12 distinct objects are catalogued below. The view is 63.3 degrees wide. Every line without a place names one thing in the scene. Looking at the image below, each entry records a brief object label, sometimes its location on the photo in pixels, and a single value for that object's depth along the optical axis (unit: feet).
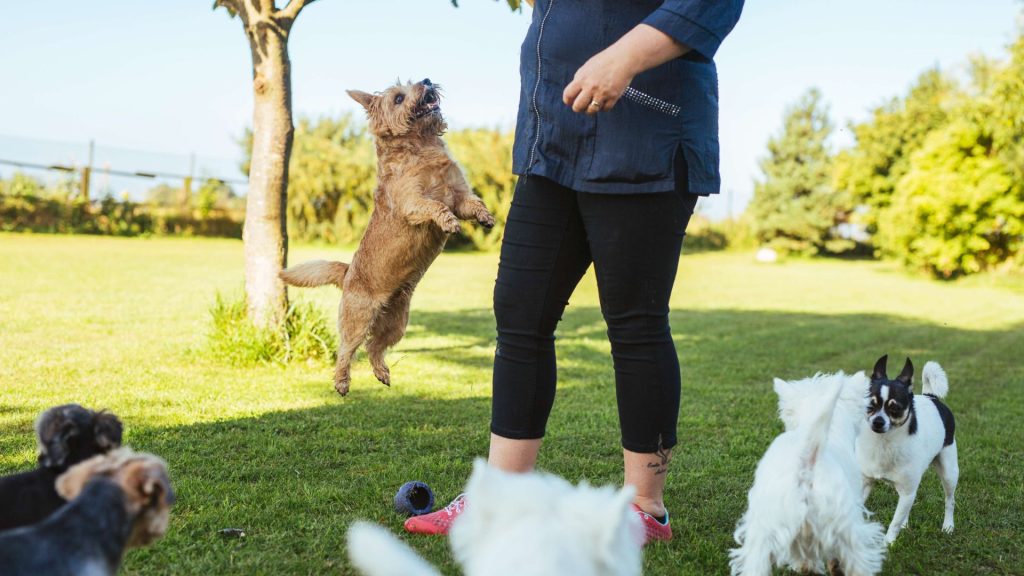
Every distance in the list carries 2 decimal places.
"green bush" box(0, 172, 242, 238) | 73.05
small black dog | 5.87
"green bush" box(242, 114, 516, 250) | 82.89
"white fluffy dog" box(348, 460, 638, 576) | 4.58
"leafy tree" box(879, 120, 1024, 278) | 66.13
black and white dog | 11.61
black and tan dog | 4.86
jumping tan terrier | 10.44
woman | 8.49
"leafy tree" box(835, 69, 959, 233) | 92.48
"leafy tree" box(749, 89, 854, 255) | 110.52
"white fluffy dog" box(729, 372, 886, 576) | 7.88
